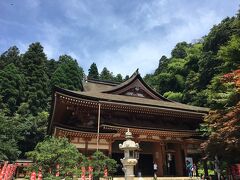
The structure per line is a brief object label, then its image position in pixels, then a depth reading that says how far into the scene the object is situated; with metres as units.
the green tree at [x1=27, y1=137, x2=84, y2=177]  8.97
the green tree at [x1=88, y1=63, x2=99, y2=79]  60.86
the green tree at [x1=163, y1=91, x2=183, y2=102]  39.20
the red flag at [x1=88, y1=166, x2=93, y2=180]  10.29
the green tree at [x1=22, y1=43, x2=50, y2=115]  42.73
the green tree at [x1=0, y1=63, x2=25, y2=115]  40.91
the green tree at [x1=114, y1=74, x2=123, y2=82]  72.38
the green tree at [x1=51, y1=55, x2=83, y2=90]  48.52
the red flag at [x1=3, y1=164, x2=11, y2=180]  10.47
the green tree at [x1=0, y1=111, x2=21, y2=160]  21.65
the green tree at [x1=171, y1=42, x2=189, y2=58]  59.78
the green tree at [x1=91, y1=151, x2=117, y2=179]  10.91
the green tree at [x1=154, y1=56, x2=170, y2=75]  57.67
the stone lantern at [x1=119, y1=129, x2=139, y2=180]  8.98
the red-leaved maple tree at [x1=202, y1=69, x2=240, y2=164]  11.63
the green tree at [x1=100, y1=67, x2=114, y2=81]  73.63
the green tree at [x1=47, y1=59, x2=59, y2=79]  65.19
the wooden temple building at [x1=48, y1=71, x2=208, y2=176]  13.97
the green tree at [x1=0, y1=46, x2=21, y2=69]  59.71
